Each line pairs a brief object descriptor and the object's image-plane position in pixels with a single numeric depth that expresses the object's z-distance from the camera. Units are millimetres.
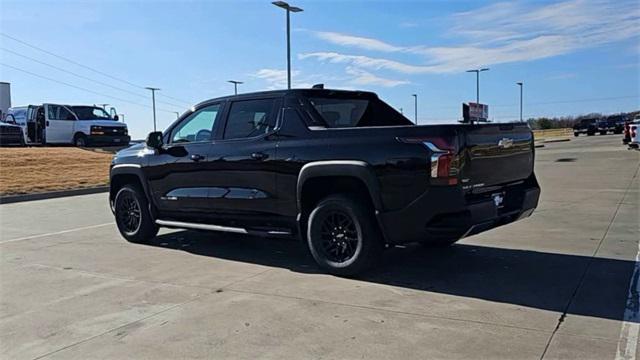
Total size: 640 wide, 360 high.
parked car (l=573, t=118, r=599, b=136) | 60688
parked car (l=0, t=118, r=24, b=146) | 27938
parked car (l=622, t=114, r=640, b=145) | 31320
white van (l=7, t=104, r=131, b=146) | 26000
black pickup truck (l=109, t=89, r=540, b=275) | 5207
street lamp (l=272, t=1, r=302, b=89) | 24359
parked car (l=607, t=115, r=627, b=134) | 59094
